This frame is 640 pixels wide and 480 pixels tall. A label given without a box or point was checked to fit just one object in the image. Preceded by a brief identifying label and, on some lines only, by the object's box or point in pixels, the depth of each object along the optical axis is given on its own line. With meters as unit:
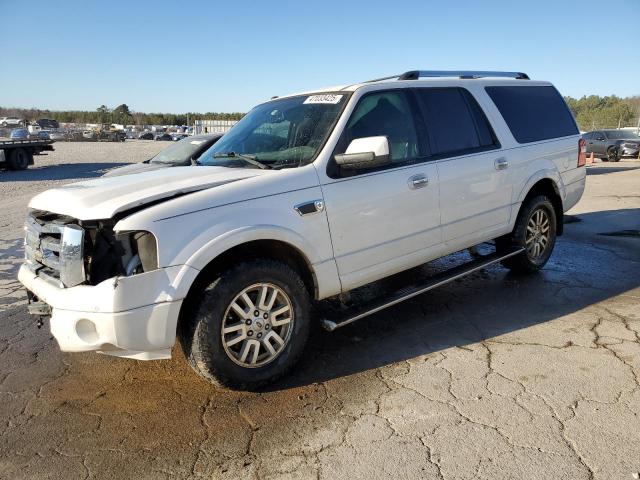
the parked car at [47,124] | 79.46
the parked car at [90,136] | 60.91
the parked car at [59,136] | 60.12
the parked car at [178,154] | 9.00
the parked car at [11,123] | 65.04
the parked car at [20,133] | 31.32
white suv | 2.94
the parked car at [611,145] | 24.17
